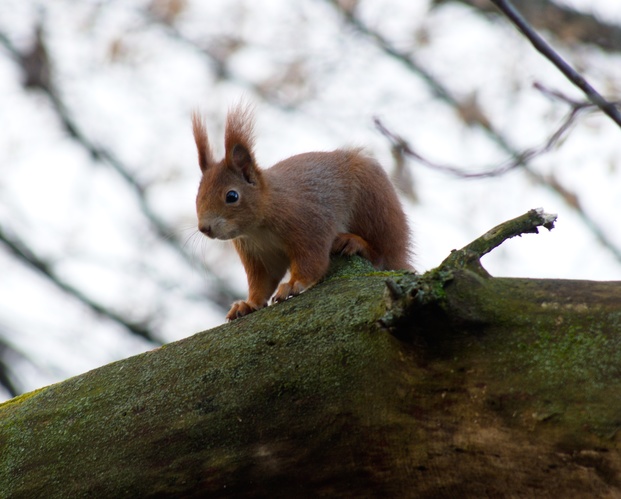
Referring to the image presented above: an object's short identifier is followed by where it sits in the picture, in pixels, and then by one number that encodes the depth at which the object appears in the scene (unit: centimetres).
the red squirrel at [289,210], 733
